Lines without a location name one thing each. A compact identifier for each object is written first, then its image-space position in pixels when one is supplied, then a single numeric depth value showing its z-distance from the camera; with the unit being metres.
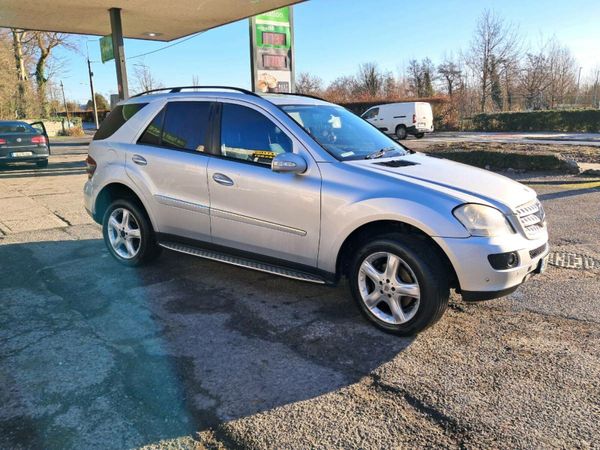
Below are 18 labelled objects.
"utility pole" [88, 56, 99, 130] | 48.62
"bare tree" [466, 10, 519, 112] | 42.94
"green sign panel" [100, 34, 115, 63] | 13.73
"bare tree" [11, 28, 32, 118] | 38.34
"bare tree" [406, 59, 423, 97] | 55.53
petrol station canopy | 11.66
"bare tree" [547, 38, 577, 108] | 45.47
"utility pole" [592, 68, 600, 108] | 47.84
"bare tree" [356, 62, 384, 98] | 58.36
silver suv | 3.41
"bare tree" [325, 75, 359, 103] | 56.22
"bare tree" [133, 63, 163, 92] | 52.69
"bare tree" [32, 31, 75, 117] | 44.03
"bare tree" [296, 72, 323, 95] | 61.02
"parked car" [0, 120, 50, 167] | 14.30
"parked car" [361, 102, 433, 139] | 28.25
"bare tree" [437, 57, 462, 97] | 49.55
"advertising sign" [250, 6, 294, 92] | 13.41
